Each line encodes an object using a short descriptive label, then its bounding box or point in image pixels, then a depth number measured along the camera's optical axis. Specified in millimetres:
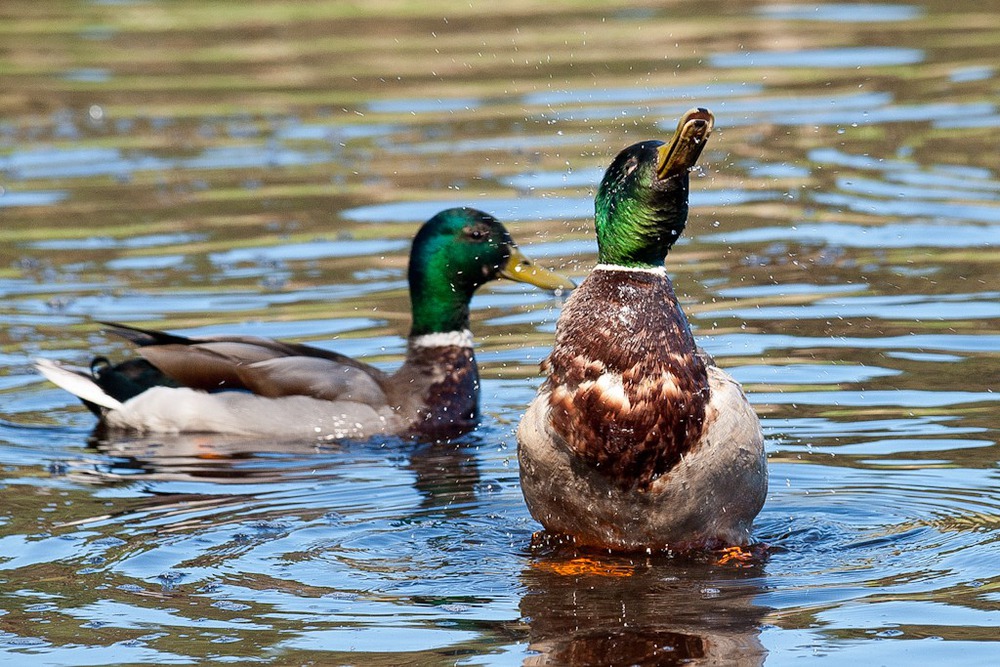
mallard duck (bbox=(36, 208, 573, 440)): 17437
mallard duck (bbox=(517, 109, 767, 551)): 11898
